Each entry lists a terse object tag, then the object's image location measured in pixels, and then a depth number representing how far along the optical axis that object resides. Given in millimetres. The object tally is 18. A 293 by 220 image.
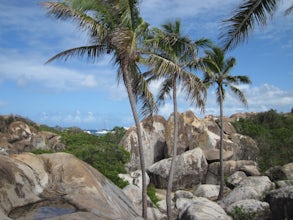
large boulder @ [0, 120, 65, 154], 45503
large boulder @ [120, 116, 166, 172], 36656
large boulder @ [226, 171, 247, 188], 31391
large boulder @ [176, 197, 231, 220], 17102
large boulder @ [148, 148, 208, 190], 32625
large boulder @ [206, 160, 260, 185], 33750
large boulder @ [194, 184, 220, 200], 29234
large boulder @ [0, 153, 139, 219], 7742
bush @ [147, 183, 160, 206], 24738
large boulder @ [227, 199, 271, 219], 18641
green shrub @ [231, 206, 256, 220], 18508
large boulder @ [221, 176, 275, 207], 23500
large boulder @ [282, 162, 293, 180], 30097
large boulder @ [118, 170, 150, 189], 27786
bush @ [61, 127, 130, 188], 24527
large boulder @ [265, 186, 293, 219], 17391
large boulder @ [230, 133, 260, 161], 38156
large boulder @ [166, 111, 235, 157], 37000
